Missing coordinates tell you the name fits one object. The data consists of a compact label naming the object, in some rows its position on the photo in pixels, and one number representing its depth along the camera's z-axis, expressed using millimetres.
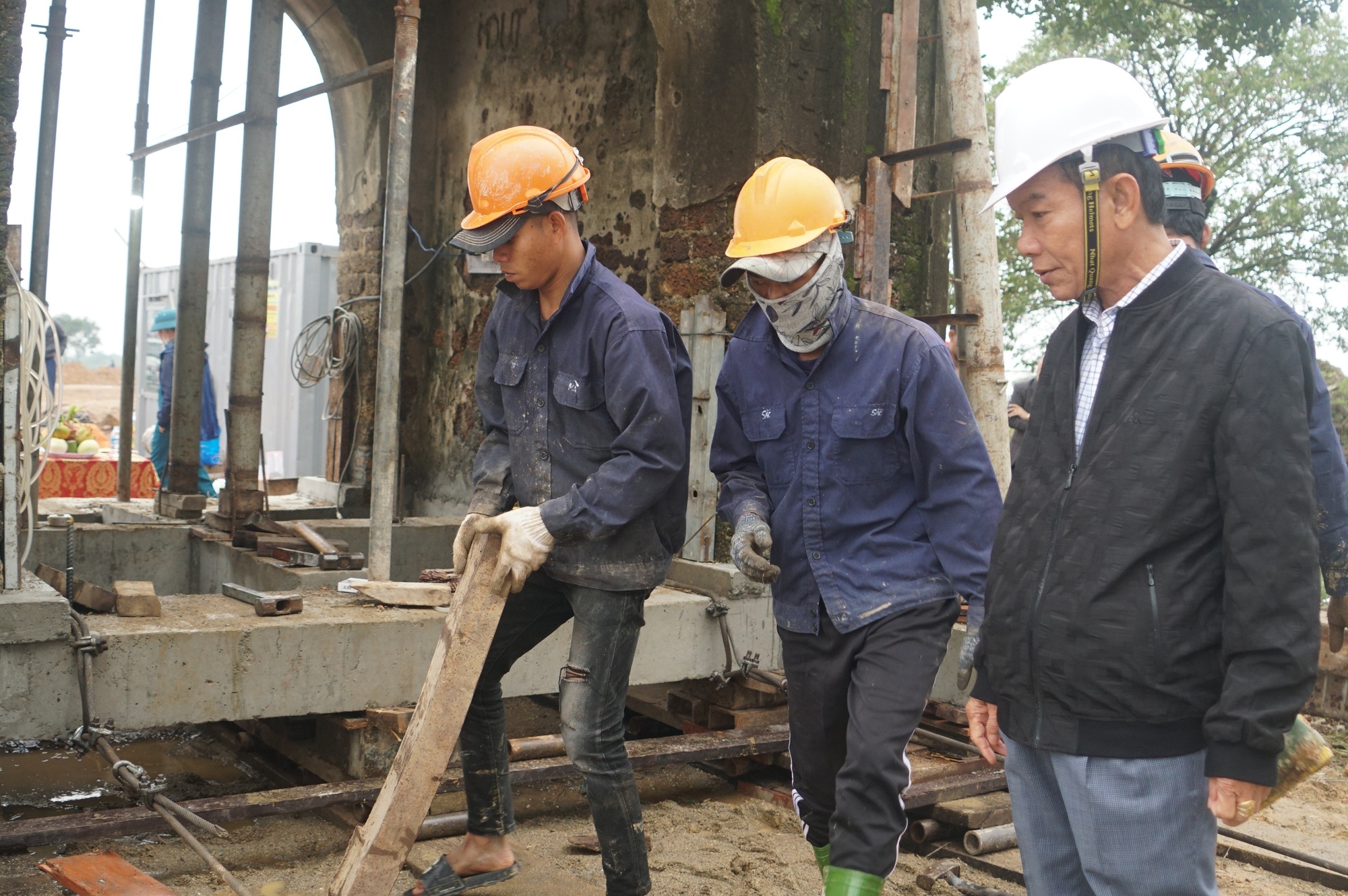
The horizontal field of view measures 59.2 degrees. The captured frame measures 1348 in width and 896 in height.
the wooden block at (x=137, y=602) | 4277
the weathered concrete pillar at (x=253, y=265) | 6395
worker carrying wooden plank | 2957
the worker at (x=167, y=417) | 8906
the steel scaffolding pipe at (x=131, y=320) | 8359
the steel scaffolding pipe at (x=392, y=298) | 4883
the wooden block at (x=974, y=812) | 4176
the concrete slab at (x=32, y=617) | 3795
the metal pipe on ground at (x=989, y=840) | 3994
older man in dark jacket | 1687
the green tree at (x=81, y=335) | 89188
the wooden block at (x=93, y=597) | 4312
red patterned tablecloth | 10844
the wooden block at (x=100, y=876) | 3123
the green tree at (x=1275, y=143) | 19250
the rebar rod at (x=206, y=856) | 3045
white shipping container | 12578
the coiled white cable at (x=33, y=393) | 3984
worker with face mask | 2752
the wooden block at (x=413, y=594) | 4691
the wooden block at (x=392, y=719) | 4301
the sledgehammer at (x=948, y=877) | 3709
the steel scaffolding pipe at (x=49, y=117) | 7105
